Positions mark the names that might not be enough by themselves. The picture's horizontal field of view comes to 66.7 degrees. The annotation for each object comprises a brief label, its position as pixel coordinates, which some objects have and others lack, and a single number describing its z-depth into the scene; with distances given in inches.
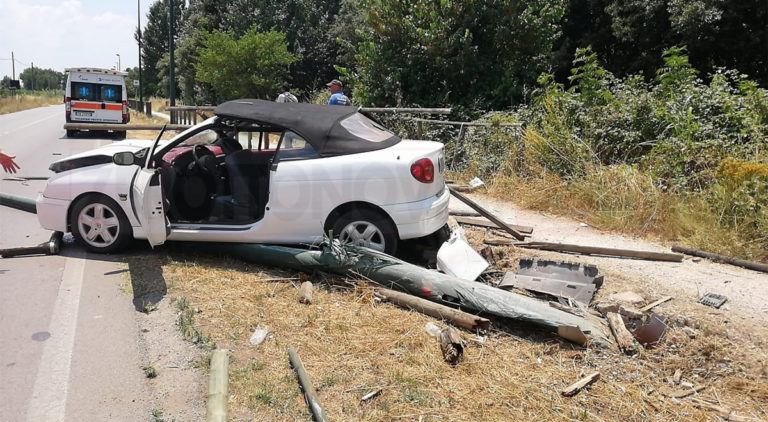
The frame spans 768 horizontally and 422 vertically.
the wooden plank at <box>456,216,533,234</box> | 290.0
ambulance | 898.7
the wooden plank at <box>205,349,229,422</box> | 126.6
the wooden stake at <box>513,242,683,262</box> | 248.5
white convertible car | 225.6
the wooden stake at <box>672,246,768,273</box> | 235.8
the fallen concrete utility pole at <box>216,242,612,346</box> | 173.8
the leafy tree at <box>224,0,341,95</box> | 1126.4
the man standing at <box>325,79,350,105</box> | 430.0
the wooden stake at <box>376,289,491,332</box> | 174.9
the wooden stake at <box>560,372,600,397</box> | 142.1
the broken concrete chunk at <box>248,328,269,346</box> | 168.1
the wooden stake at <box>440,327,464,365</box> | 156.6
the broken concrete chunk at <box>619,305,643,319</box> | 179.3
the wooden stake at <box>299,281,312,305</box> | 196.9
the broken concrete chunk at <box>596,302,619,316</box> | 188.4
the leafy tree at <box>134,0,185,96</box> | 2439.7
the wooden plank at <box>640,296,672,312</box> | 190.0
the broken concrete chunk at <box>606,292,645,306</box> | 194.9
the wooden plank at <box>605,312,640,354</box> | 163.9
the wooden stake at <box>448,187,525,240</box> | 273.6
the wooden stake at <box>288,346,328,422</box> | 127.5
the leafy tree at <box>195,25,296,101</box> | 901.2
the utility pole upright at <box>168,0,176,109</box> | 884.5
